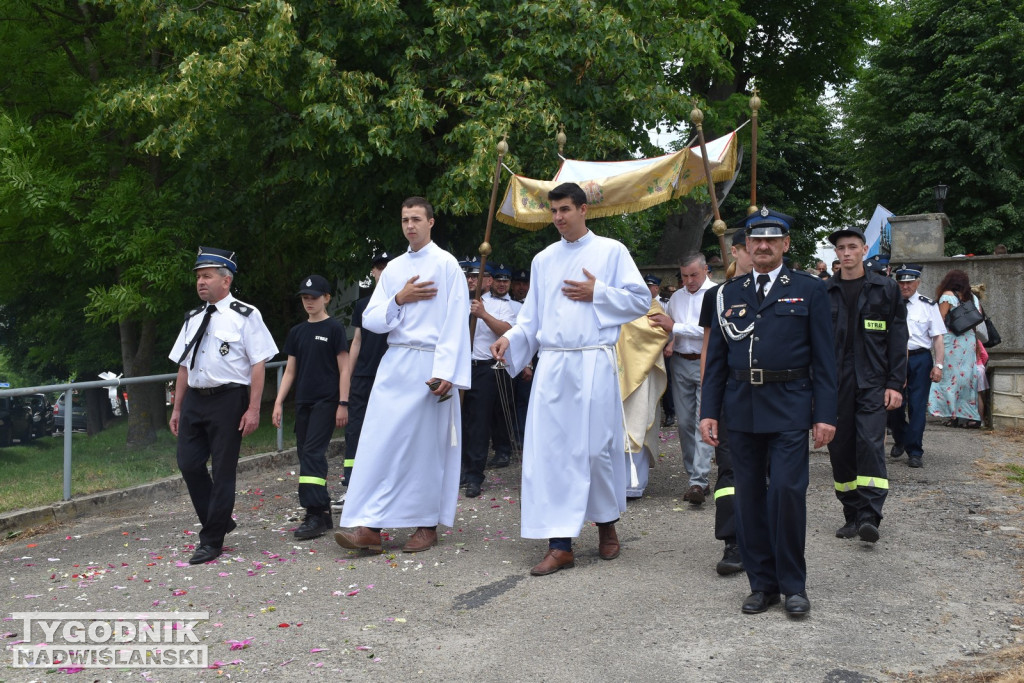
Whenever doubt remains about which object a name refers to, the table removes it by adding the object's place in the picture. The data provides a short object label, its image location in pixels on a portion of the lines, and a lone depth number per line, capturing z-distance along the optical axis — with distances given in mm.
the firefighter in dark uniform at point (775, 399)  5430
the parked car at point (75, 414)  9070
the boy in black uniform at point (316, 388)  7906
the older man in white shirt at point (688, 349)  8992
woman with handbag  13109
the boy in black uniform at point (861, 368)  7145
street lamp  24859
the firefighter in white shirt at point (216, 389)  7078
